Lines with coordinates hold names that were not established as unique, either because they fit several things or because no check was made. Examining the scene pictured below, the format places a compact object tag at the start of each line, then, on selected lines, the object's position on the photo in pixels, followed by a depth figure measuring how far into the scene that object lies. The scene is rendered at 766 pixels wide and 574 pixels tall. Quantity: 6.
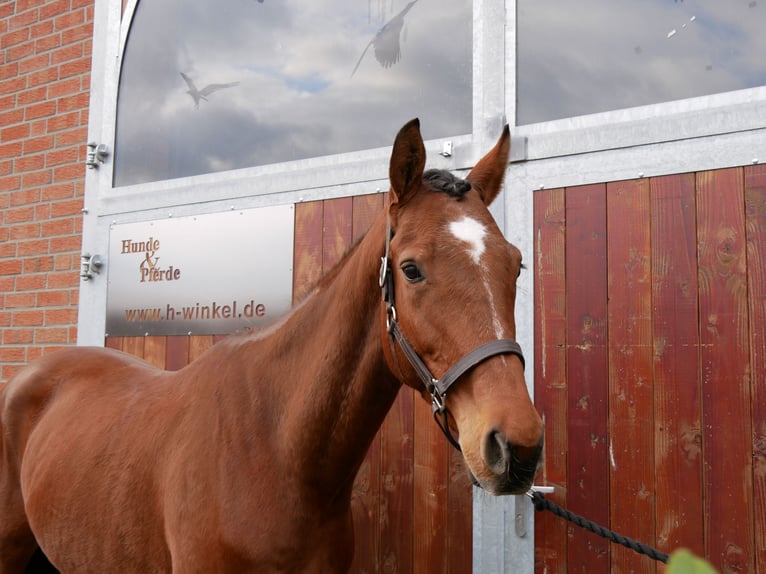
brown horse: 1.58
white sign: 3.24
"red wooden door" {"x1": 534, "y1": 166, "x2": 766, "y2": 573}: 2.23
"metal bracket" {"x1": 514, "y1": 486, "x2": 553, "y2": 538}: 2.57
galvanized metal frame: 2.36
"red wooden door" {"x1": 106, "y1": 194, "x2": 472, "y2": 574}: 2.69
